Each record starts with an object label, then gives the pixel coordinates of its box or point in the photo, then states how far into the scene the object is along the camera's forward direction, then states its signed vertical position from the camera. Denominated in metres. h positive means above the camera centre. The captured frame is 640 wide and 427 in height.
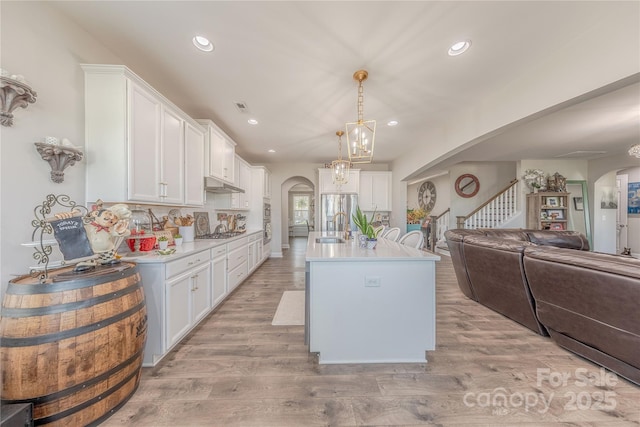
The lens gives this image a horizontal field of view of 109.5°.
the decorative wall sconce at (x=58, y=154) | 1.52 +0.45
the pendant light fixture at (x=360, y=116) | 2.28 +1.18
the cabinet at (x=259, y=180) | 5.31 +0.88
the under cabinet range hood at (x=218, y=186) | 3.22 +0.50
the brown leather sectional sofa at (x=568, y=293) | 1.51 -0.66
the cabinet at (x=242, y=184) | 4.35 +0.68
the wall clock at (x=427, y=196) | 8.76 +0.80
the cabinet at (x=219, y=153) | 3.14 +0.98
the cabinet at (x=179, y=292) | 1.83 -0.73
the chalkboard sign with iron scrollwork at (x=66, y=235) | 1.26 -0.10
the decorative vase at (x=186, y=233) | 2.92 -0.20
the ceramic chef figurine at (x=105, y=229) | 1.50 -0.07
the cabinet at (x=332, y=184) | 5.78 +0.83
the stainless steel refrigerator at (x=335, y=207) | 5.71 +0.24
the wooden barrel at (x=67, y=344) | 1.09 -0.65
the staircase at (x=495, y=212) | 5.81 +0.07
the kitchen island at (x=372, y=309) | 1.85 -0.77
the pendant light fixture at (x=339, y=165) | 3.70 +0.85
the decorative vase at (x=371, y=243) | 2.21 -0.27
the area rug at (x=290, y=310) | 2.53 -1.17
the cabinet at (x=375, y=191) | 5.98 +0.66
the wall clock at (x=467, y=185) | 6.89 +0.93
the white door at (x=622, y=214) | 6.15 +0.00
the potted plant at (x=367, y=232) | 2.23 -0.17
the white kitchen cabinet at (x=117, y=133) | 1.82 +0.70
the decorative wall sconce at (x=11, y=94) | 1.28 +0.74
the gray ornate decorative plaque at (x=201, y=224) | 3.55 -0.10
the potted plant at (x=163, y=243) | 2.22 -0.25
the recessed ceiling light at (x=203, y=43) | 1.87 +1.48
